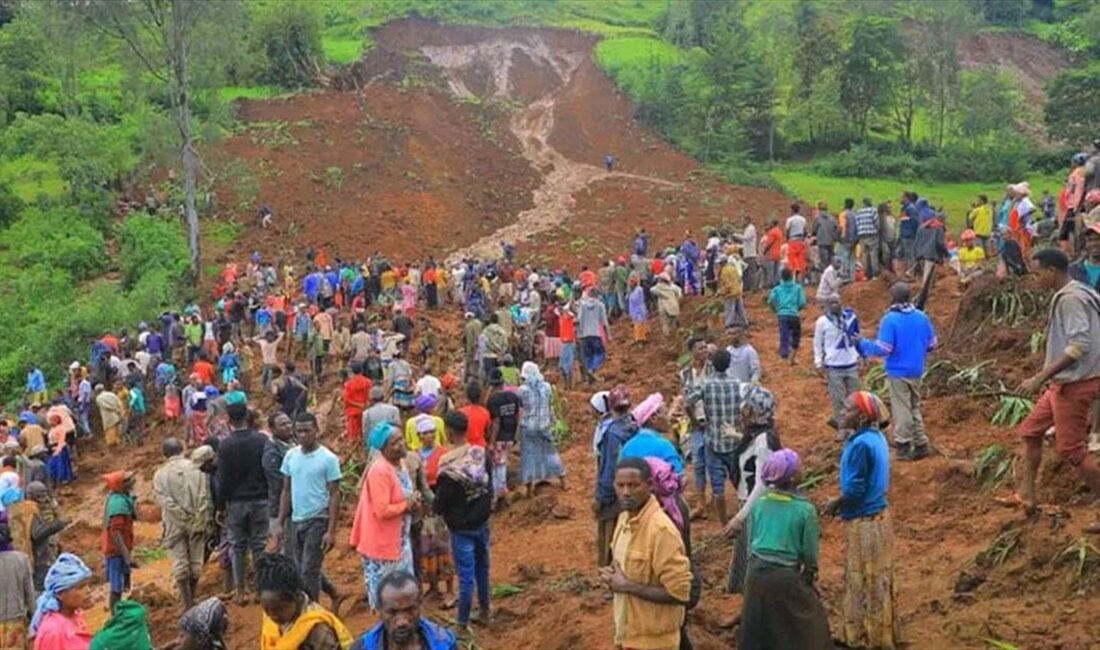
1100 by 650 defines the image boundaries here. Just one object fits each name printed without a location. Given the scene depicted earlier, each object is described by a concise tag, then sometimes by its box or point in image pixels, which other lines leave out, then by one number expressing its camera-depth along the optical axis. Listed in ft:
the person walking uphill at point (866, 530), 18.42
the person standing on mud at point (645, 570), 14.85
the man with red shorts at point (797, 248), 56.34
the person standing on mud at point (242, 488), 25.13
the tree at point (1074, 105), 147.13
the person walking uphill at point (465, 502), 21.35
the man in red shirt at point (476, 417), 28.43
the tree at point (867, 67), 151.33
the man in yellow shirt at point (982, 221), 53.78
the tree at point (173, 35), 83.51
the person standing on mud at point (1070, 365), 19.72
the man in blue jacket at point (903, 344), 27.76
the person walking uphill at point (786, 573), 16.31
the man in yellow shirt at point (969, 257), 48.83
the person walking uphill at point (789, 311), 42.65
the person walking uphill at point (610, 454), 23.48
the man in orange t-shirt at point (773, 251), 59.57
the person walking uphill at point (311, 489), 22.48
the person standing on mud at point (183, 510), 26.18
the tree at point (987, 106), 153.99
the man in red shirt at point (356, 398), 40.55
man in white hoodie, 30.99
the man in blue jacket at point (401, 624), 13.23
